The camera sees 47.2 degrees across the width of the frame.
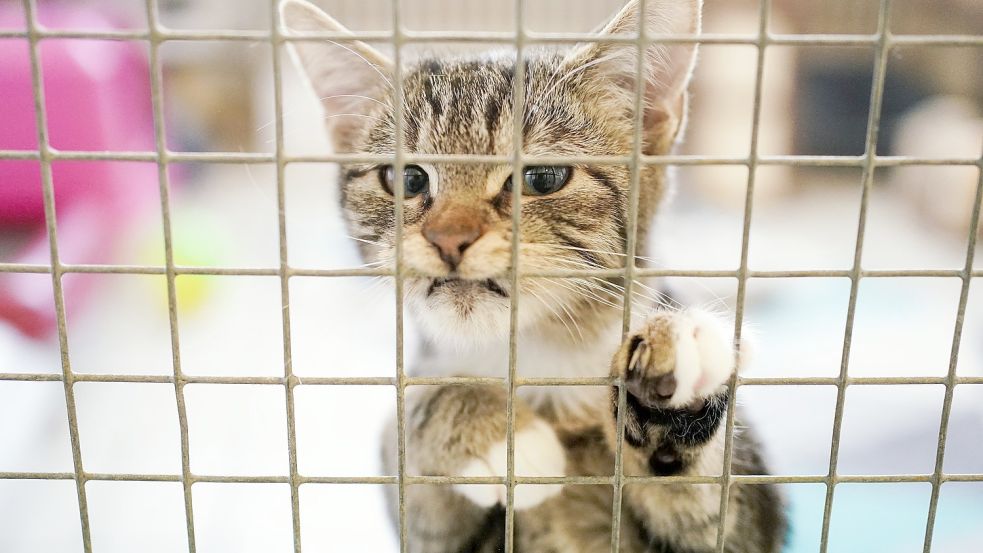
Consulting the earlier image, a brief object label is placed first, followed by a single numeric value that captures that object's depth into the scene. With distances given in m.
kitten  0.29
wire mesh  0.24
